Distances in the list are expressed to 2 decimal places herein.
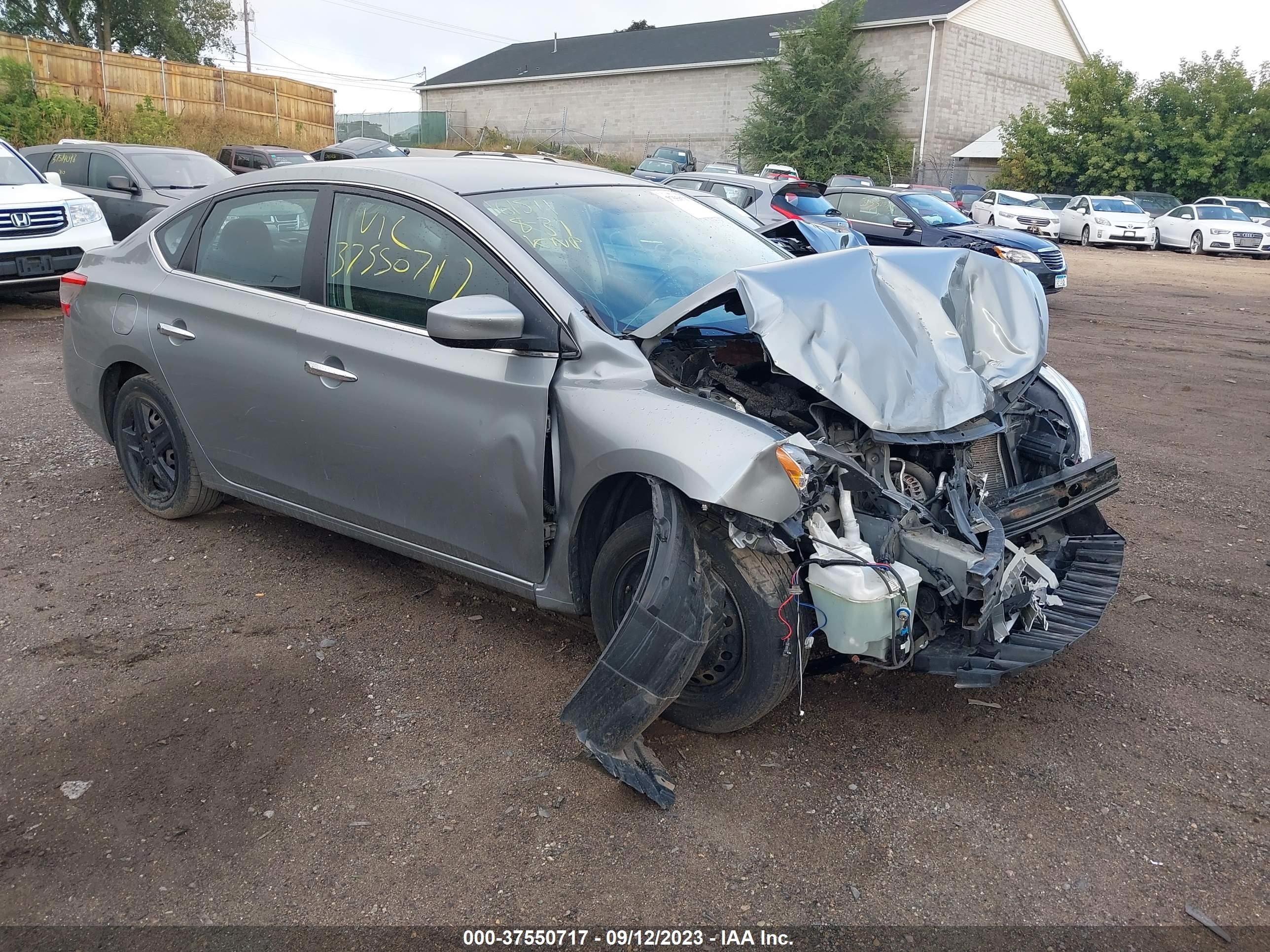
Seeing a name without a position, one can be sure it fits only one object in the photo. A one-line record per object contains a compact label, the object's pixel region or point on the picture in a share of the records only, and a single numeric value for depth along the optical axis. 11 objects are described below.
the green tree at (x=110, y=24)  44.47
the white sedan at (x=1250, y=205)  28.67
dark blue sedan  14.85
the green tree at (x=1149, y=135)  33.66
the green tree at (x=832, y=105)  40.53
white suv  10.70
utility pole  55.88
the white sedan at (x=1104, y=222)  27.47
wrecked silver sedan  3.08
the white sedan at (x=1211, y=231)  25.58
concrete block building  41.19
